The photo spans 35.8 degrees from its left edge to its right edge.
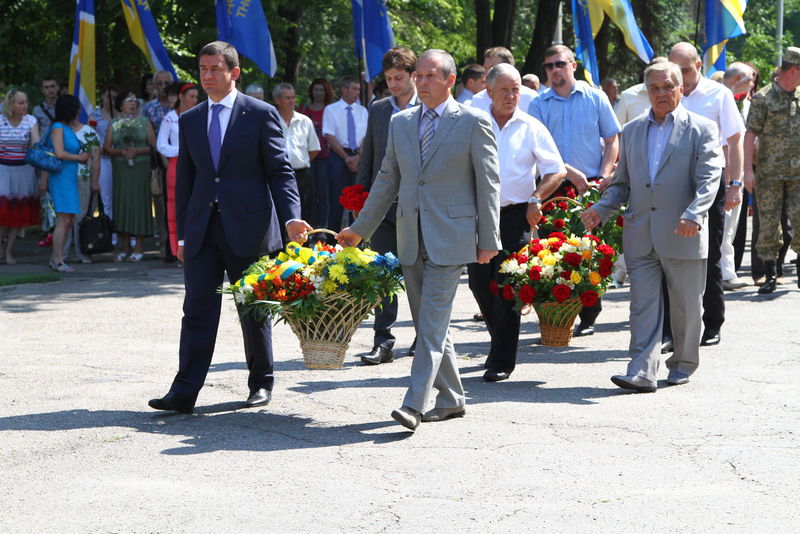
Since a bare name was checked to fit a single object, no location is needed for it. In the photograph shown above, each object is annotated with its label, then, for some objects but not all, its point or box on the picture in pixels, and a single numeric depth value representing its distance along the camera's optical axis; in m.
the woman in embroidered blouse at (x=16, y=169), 14.72
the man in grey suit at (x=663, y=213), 7.49
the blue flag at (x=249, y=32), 14.27
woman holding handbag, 14.48
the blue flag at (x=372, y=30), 15.77
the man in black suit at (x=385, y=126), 8.14
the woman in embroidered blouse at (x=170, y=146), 13.96
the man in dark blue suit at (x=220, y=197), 6.92
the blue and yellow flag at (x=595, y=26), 15.18
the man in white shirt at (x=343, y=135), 15.11
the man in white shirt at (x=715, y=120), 9.00
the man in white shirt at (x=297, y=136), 14.33
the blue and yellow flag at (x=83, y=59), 15.83
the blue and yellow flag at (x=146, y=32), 15.79
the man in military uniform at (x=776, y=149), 11.52
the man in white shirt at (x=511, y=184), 7.93
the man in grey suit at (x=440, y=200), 6.45
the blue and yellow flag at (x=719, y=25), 15.25
